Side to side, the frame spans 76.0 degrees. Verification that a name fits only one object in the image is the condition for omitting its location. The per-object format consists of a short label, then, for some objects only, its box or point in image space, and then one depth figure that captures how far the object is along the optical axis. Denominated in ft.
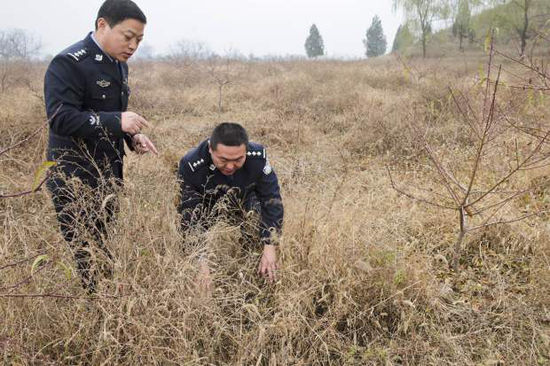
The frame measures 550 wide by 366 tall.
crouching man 6.00
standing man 5.07
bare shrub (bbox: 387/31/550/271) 5.80
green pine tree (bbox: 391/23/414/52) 81.87
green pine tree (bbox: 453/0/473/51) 74.01
